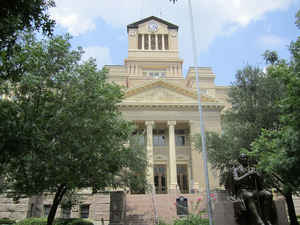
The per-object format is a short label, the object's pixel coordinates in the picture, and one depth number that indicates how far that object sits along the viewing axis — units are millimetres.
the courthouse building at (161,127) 25819
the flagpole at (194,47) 13059
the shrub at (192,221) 13711
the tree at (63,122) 13078
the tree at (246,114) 19781
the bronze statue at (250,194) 9585
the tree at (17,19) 6898
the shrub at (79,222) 17922
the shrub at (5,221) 22466
